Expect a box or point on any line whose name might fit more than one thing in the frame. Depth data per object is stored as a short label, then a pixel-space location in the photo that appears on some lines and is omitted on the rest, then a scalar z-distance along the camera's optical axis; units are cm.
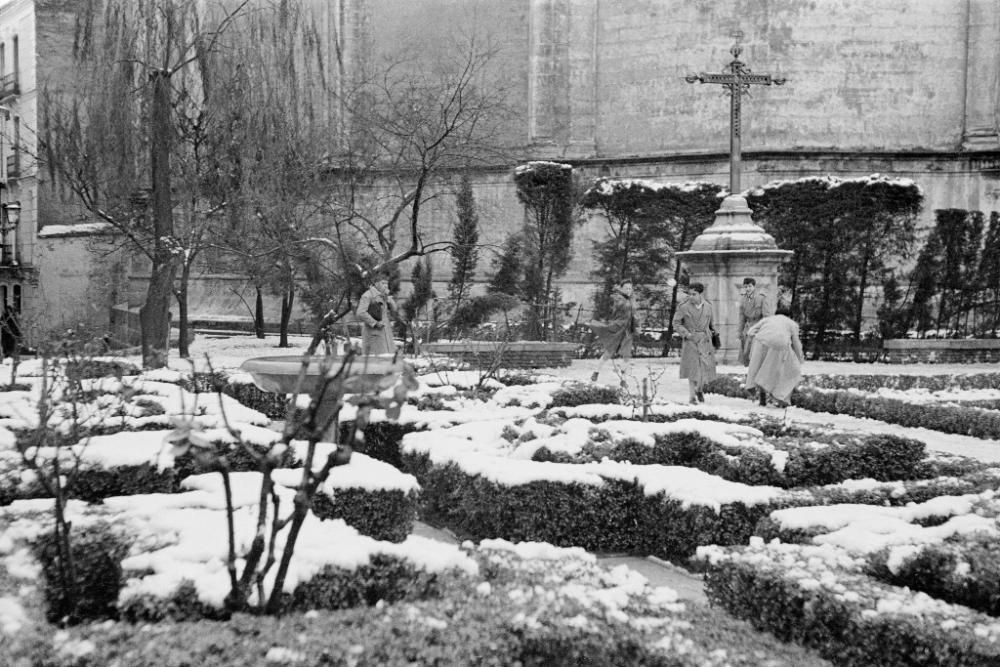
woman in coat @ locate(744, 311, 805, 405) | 1309
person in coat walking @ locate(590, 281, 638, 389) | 1605
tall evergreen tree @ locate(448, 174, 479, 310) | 2845
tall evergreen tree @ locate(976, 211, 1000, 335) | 2352
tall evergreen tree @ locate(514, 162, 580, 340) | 2800
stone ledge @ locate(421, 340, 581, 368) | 1980
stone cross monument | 2023
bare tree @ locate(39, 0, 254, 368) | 1744
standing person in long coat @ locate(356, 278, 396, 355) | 1409
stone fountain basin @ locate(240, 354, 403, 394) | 898
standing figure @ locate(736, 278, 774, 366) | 1770
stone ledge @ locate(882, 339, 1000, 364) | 2202
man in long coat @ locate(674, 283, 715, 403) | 1430
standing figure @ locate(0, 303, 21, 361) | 2353
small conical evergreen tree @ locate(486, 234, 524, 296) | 2762
